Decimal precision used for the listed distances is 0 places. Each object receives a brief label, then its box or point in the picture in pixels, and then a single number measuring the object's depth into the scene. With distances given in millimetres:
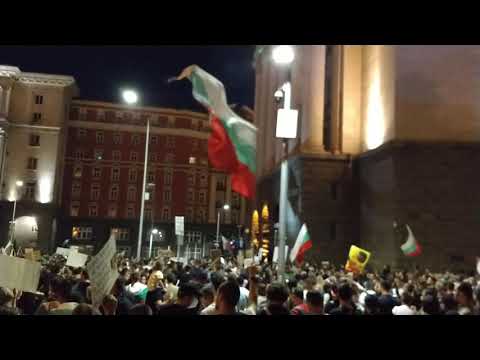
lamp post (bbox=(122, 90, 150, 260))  19172
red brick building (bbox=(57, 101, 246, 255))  72688
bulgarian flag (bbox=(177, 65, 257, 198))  10211
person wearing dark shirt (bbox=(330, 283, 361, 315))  6505
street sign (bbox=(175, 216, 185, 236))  24422
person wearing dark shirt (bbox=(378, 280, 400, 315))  7636
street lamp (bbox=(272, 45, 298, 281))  11008
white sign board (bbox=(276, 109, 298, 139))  12016
